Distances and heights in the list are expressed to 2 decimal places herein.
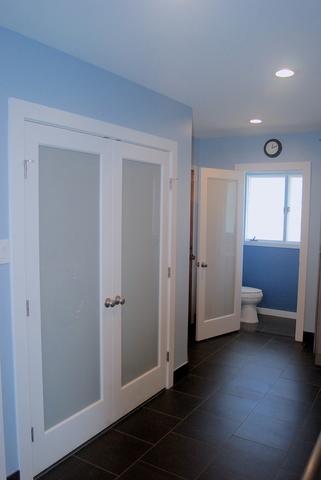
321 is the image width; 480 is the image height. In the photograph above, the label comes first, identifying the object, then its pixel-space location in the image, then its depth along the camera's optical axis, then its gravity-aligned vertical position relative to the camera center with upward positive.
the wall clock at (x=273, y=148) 4.76 +0.81
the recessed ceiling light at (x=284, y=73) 2.56 +0.94
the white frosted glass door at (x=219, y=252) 4.56 -0.48
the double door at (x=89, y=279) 2.26 -0.46
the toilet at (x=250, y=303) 5.40 -1.25
